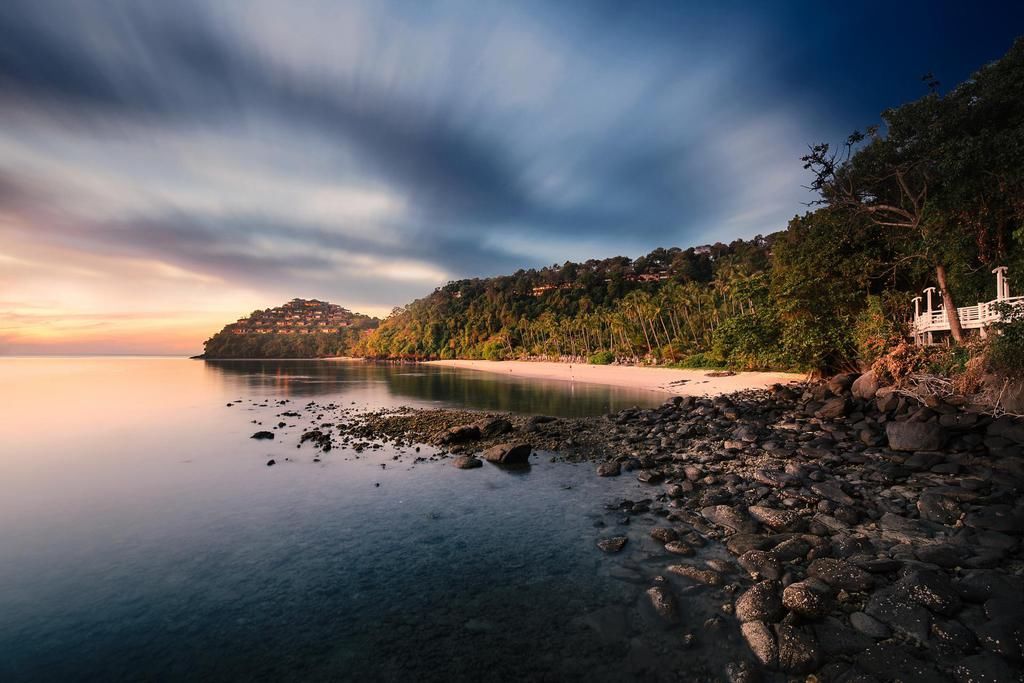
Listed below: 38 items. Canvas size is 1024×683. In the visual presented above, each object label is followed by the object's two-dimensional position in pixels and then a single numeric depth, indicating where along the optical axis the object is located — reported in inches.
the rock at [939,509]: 374.0
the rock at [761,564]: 304.7
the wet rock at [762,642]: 227.3
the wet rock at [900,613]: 233.0
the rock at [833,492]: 423.2
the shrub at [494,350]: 5162.4
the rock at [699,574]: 305.1
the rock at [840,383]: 921.5
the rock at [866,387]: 848.3
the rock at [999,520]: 335.9
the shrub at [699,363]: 2216.5
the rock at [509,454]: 662.5
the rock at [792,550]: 324.2
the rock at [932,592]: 247.0
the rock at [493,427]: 852.6
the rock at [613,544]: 370.6
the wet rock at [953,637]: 219.6
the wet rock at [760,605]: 257.3
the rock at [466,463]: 649.0
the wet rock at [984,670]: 196.2
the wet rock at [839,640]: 227.3
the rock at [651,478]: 544.8
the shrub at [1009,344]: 608.7
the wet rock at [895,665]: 205.0
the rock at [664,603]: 272.5
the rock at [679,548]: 351.3
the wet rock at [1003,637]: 211.0
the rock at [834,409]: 791.4
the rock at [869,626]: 235.9
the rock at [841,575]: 277.6
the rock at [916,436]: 579.5
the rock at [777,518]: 374.3
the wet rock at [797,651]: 220.2
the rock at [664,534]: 375.2
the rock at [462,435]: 798.7
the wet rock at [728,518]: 383.9
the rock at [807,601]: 254.4
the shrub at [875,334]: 955.3
